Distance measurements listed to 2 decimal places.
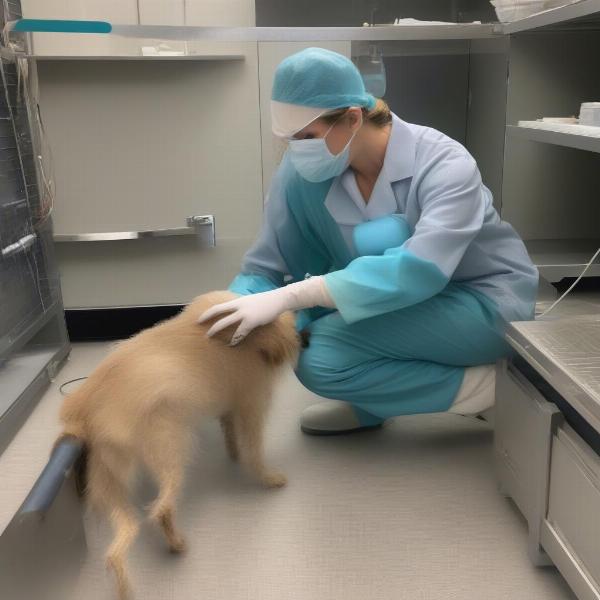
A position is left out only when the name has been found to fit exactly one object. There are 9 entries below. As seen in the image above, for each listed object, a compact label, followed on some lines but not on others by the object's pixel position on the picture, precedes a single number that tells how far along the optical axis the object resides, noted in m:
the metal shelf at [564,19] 1.49
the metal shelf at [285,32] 1.89
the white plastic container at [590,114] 1.47
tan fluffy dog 1.07
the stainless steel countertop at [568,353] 0.92
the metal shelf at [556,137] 1.40
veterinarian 1.27
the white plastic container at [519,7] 1.82
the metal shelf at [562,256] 2.03
